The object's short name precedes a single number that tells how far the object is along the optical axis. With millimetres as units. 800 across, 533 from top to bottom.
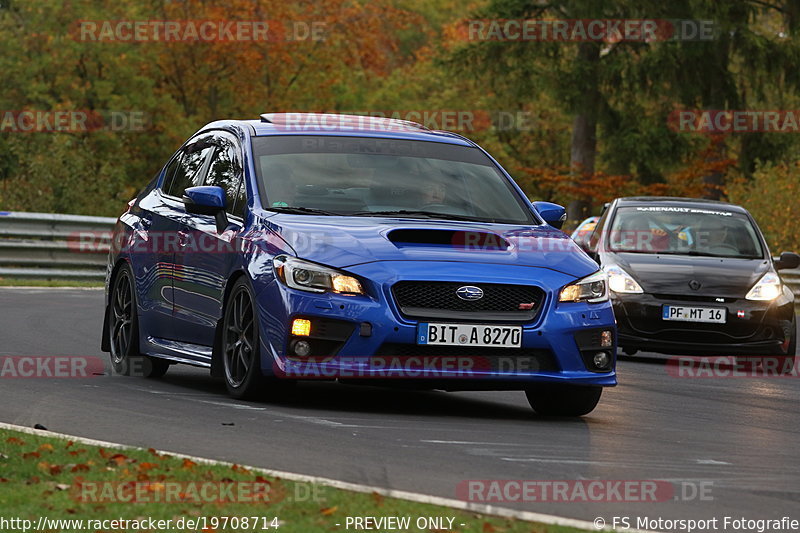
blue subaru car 19437
